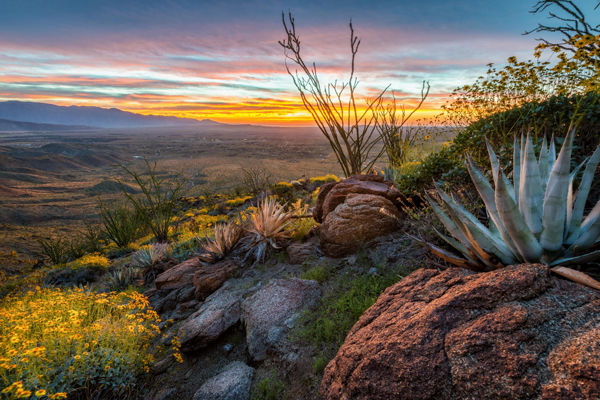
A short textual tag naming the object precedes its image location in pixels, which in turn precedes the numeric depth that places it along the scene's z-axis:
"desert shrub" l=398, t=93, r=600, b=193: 3.77
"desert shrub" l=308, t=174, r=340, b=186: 13.60
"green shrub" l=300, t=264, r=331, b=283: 3.72
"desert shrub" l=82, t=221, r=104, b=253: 10.10
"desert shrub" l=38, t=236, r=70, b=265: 9.20
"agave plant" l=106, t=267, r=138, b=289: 6.27
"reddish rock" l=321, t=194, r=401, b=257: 4.06
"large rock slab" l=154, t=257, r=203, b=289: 5.25
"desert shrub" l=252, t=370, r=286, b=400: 2.47
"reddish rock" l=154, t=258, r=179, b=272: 6.45
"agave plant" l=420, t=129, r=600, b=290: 1.70
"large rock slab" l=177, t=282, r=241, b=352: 3.41
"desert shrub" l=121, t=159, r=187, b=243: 8.71
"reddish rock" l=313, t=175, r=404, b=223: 4.78
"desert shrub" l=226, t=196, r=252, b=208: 13.09
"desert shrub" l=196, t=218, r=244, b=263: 5.22
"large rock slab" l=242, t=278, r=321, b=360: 3.03
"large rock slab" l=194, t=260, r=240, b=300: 4.62
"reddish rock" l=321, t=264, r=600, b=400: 1.19
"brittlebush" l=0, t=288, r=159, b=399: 2.39
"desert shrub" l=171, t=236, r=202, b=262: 6.76
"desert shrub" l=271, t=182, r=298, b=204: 10.88
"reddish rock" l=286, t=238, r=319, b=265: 4.47
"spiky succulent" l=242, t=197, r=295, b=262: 4.99
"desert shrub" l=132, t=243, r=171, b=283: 6.38
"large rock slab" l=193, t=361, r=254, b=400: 2.56
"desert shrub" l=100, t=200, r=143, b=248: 10.12
